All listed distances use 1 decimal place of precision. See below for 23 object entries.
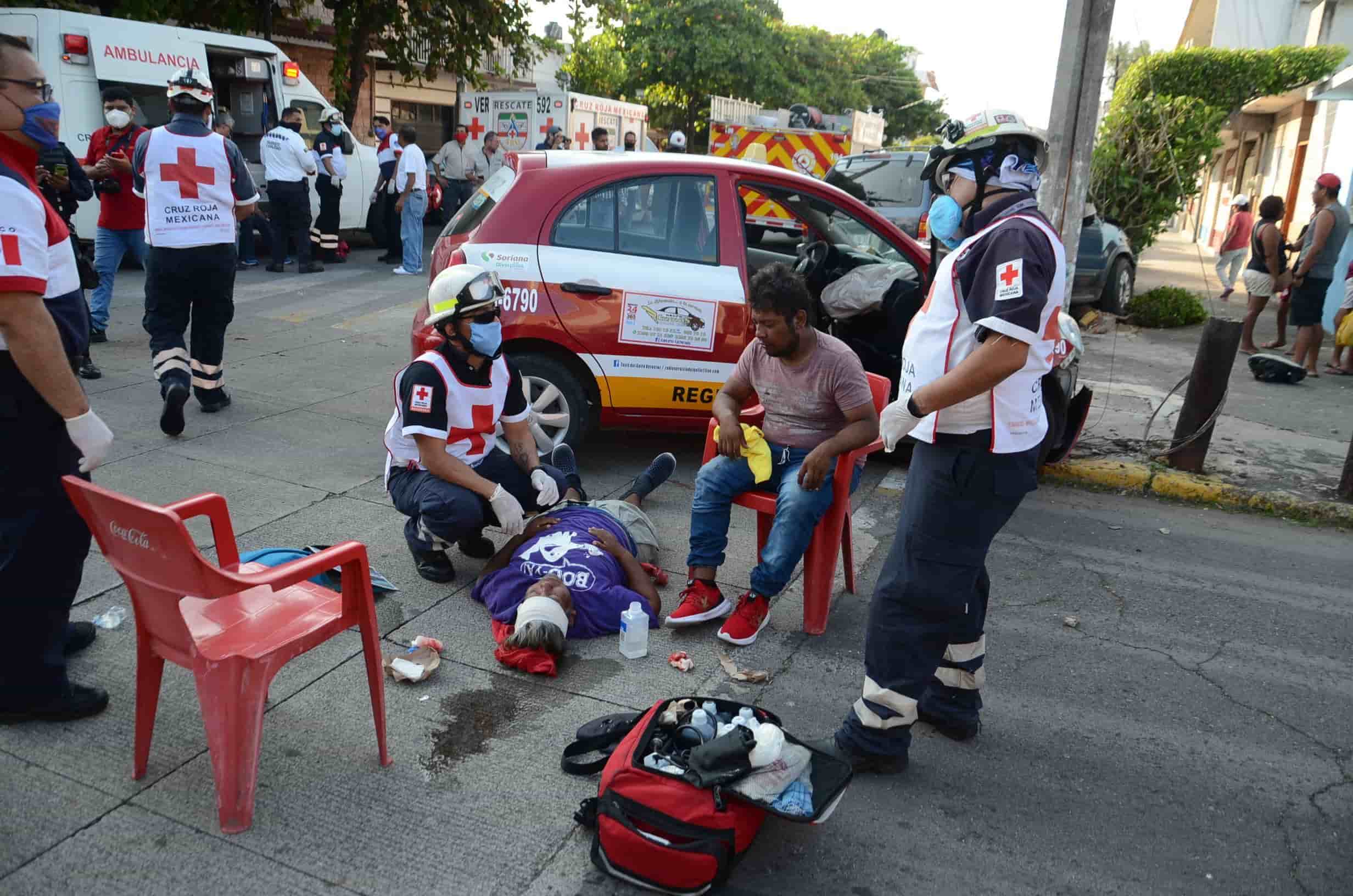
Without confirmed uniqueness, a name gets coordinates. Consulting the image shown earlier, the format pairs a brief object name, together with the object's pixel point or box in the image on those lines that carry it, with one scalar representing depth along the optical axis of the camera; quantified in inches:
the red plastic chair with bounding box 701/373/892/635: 154.0
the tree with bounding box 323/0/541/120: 660.7
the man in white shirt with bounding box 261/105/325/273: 438.0
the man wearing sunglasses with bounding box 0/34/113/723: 105.3
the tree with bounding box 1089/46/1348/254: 504.1
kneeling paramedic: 154.0
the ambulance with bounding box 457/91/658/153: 722.8
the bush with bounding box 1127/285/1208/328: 475.5
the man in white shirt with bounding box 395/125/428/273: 469.7
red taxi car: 211.5
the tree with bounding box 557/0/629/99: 1064.8
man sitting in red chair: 150.1
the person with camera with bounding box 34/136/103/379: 249.1
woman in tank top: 399.2
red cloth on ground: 137.1
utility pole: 244.1
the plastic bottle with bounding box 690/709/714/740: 106.7
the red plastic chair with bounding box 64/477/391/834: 94.6
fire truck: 628.1
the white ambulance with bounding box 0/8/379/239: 405.4
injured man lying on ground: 140.6
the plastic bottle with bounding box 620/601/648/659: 145.1
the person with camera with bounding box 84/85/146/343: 300.7
